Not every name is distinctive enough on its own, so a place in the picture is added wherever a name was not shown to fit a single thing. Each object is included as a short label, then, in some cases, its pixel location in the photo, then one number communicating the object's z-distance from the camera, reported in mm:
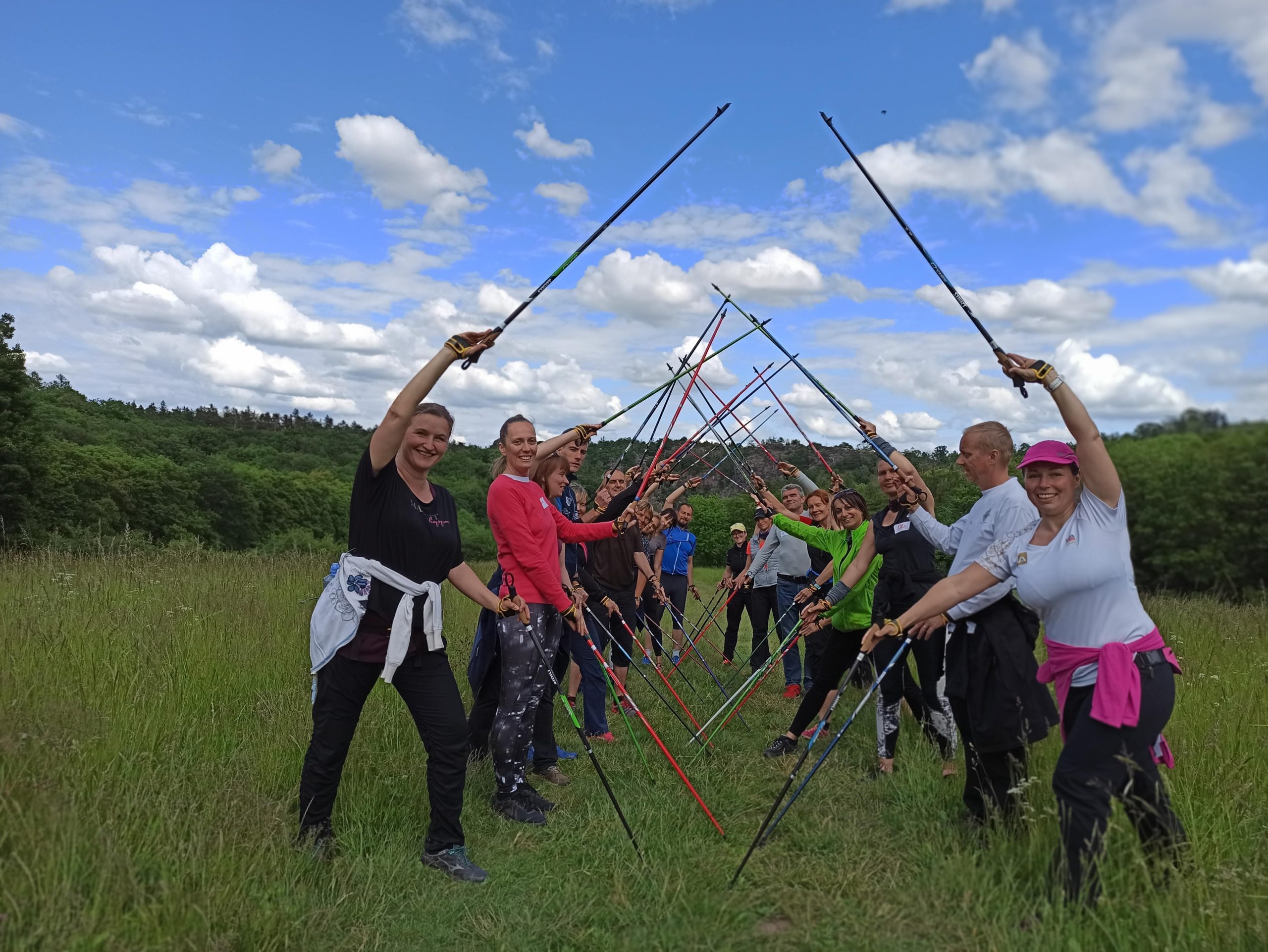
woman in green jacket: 5512
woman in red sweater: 4438
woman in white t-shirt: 2811
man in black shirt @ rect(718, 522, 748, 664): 10570
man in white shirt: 3662
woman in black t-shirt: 3516
